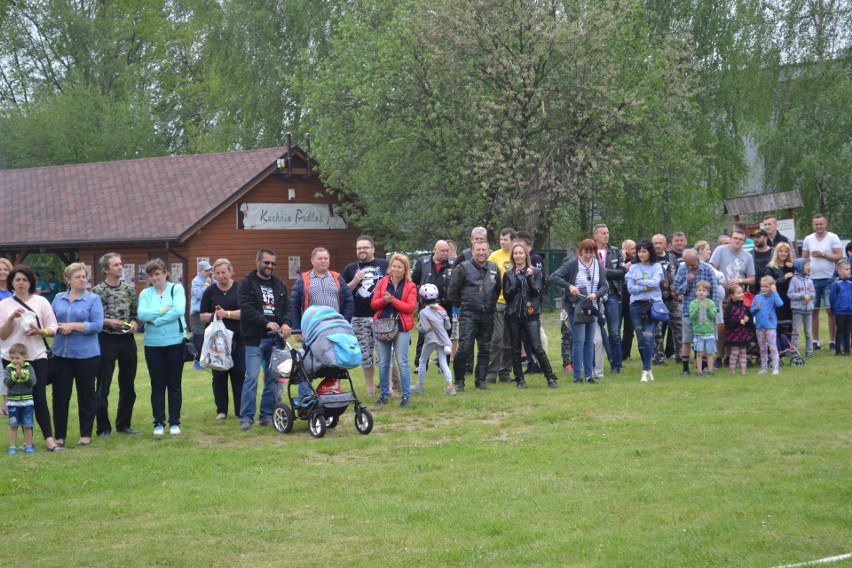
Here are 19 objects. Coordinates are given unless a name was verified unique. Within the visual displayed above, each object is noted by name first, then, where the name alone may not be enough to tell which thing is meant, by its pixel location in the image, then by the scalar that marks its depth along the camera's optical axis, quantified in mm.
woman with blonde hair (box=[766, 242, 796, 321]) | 15977
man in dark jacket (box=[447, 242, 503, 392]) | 14094
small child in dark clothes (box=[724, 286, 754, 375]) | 15082
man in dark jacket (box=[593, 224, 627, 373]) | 15570
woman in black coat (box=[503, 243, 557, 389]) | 14336
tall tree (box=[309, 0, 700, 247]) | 30328
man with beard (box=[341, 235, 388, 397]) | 13727
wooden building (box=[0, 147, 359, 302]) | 32500
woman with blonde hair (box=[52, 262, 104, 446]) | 11336
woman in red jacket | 13125
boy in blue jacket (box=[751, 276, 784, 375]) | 14859
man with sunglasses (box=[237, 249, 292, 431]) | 12000
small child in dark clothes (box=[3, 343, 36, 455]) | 10844
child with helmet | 13812
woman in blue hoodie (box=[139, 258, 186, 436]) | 11898
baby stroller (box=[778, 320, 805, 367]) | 15672
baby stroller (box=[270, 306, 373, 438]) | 11344
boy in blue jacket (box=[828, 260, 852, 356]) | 16172
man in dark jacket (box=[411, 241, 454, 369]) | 15148
